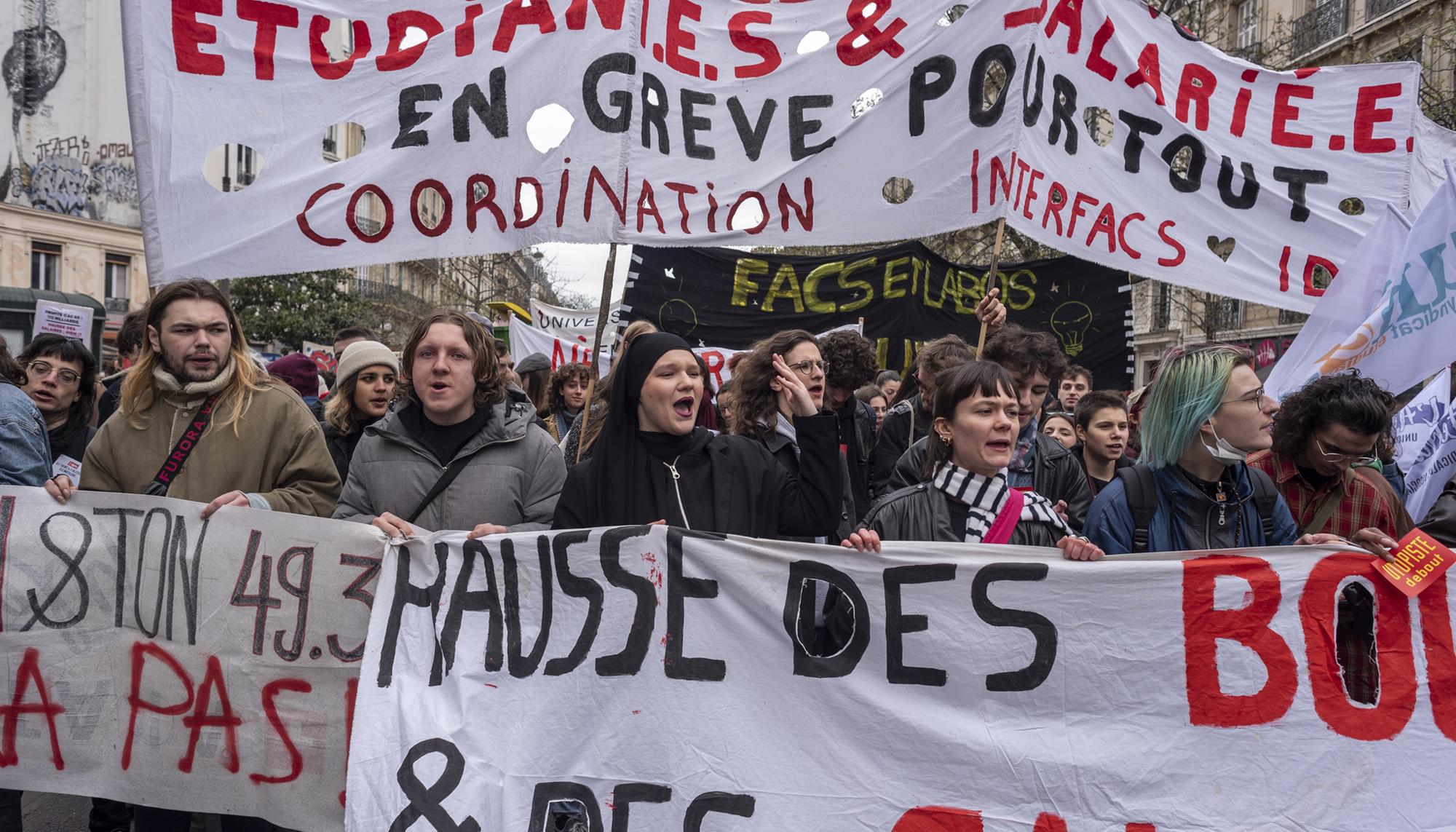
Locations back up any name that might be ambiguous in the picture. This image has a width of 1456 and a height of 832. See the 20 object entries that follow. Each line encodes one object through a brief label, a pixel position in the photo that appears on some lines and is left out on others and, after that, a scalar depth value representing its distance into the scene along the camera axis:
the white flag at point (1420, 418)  4.14
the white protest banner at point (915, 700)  2.75
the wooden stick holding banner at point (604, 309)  3.91
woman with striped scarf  3.02
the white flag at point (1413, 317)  3.71
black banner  6.90
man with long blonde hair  3.40
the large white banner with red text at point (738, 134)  3.82
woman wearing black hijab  3.14
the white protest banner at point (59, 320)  7.85
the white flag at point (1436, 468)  3.78
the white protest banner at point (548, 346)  11.20
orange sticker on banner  2.75
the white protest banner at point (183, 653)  3.30
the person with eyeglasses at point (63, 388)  4.90
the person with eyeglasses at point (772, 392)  3.97
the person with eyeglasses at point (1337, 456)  3.24
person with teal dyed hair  3.04
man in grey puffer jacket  3.34
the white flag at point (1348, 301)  3.93
